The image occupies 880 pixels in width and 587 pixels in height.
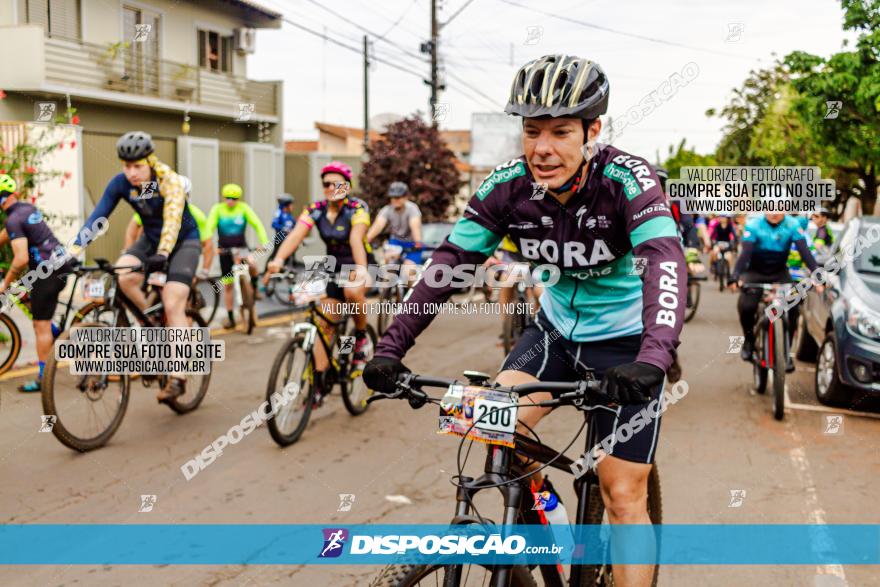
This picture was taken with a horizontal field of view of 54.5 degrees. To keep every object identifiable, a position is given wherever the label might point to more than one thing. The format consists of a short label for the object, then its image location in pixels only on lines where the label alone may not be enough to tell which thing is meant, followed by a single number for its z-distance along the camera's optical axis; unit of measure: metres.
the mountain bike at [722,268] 18.97
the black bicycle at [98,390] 6.00
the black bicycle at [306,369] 6.49
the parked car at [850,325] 7.47
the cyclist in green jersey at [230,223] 12.41
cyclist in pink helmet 7.22
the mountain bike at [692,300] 13.27
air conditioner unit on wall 25.38
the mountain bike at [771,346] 7.52
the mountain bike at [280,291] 14.88
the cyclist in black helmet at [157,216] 6.78
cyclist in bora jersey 2.81
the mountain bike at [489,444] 2.29
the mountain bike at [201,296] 9.74
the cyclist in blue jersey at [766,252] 8.37
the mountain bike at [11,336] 8.31
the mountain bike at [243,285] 12.01
